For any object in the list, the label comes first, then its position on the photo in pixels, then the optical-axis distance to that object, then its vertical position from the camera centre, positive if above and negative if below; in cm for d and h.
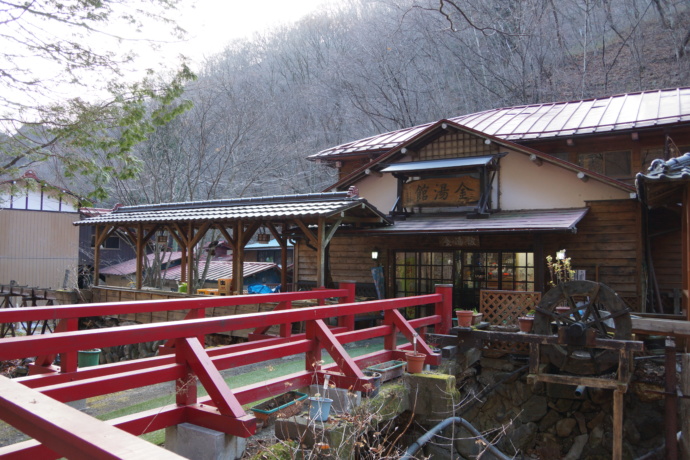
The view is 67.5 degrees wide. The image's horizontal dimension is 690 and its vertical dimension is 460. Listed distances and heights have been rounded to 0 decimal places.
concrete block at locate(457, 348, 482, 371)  882 -179
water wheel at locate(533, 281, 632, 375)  809 -109
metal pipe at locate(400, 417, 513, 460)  480 -184
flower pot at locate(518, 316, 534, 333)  906 -117
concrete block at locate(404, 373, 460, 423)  606 -166
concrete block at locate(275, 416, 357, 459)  396 -142
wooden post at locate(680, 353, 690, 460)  721 -208
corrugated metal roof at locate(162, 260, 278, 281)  2223 -82
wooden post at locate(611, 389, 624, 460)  735 -238
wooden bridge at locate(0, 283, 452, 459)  142 -80
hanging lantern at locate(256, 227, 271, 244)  1420 +37
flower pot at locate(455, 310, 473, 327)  897 -109
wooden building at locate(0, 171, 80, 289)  2370 +29
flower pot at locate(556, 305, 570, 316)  880 -91
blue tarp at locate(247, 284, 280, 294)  1580 -118
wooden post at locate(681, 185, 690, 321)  809 +21
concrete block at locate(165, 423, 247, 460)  351 -135
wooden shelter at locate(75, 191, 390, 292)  1175 +81
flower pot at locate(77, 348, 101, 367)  795 -171
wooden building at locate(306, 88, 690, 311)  1208 +147
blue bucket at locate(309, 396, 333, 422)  417 -127
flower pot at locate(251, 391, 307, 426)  435 -135
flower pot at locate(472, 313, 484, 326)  972 -119
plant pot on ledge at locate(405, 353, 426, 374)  637 -134
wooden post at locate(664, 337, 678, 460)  738 -213
